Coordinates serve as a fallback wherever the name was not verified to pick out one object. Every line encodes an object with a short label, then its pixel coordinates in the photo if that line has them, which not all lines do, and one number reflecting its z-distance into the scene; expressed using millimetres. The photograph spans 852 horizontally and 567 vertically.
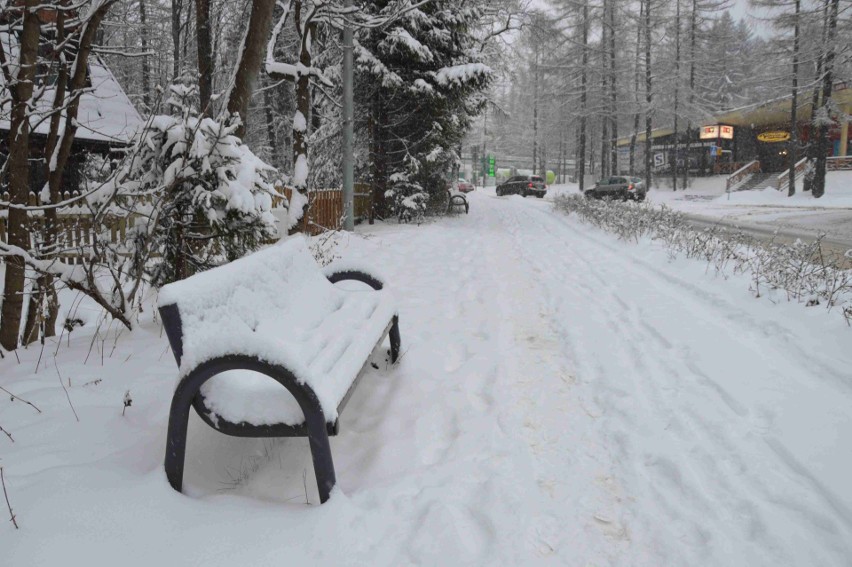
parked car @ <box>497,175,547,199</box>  39875
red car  48312
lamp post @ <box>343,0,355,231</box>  11758
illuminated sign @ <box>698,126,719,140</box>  37406
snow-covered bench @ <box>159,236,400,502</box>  2186
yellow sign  38219
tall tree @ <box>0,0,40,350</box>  3688
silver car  28595
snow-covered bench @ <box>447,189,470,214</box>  19653
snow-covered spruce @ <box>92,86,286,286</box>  4281
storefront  35562
